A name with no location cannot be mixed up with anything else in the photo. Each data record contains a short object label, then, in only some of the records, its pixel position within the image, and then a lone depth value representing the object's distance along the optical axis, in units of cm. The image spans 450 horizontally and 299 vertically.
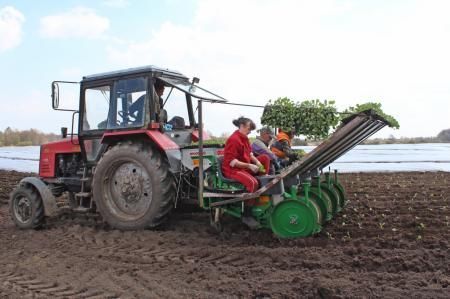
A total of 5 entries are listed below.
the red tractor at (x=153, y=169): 629
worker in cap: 726
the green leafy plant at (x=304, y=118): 888
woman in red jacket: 648
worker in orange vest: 822
